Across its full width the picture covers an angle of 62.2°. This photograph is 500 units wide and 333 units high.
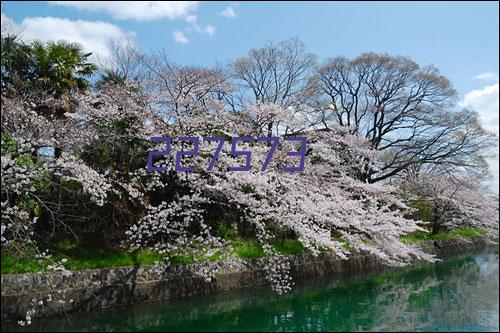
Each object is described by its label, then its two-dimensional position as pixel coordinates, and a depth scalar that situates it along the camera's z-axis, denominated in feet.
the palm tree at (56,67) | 44.27
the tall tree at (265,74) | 73.31
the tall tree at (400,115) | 70.90
